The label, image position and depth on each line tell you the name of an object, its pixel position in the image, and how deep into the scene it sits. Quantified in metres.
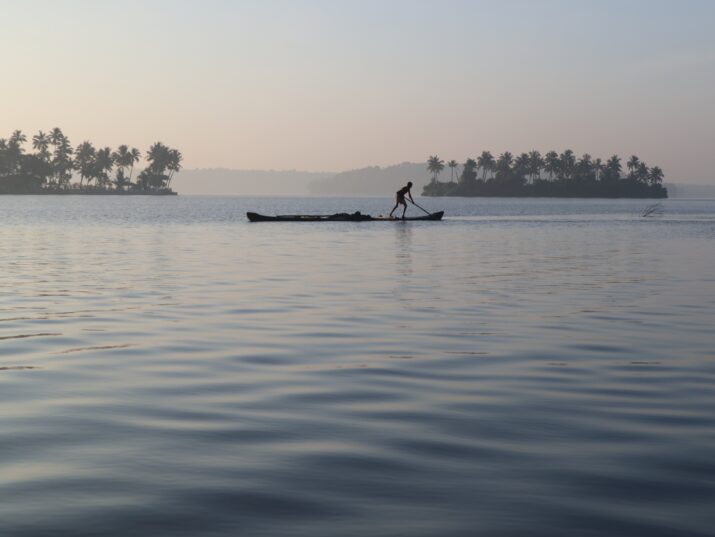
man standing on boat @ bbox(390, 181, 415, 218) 51.38
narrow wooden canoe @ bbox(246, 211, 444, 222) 57.33
